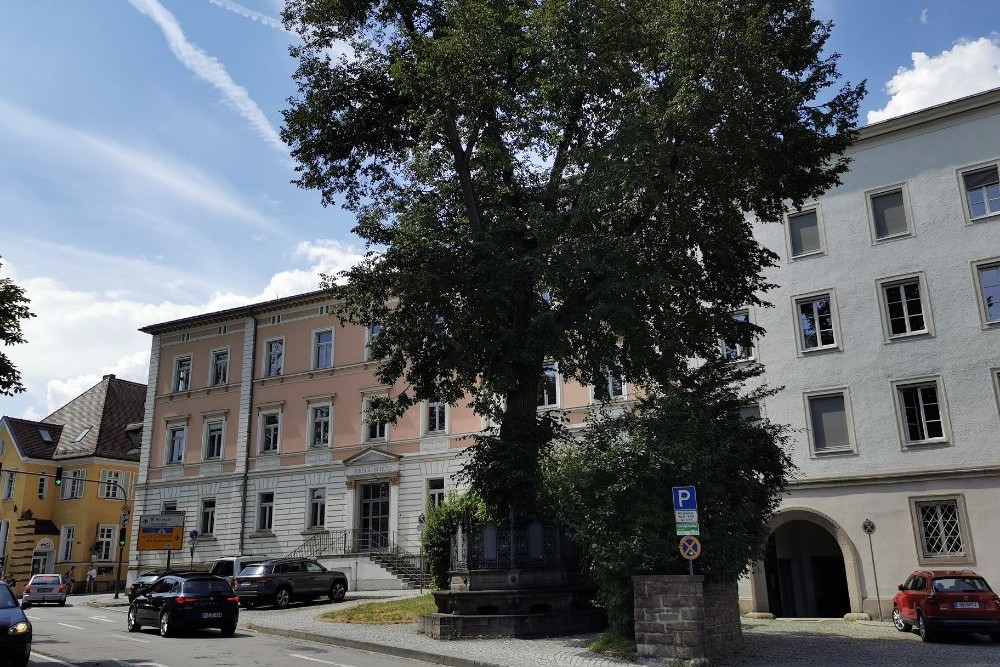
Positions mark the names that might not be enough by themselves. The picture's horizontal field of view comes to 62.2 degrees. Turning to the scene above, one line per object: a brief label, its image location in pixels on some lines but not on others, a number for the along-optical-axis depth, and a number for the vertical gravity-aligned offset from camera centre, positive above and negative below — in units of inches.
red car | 692.7 -51.1
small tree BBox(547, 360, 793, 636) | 580.4 +41.6
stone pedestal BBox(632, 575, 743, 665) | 534.6 -47.3
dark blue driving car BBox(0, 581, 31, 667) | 484.4 -44.3
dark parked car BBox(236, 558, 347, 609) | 1125.1 -36.8
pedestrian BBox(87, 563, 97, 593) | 1916.8 -41.3
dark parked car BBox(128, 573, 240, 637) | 772.6 -43.8
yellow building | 2112.5 +169.6
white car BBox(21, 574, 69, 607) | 1423.5 -50.2
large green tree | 705.0 +347.3
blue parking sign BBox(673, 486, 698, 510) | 540.1 +31.4
